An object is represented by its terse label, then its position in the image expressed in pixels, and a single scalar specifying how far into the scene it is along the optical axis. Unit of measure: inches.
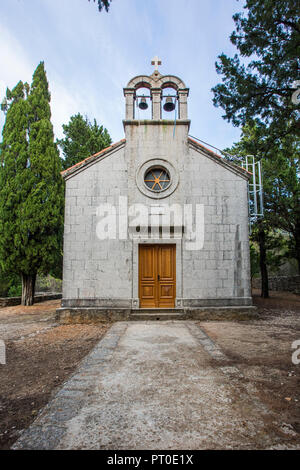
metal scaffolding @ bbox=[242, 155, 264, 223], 587.3
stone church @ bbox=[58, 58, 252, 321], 360.5
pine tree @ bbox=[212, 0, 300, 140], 248.2
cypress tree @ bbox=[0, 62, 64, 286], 516.1
